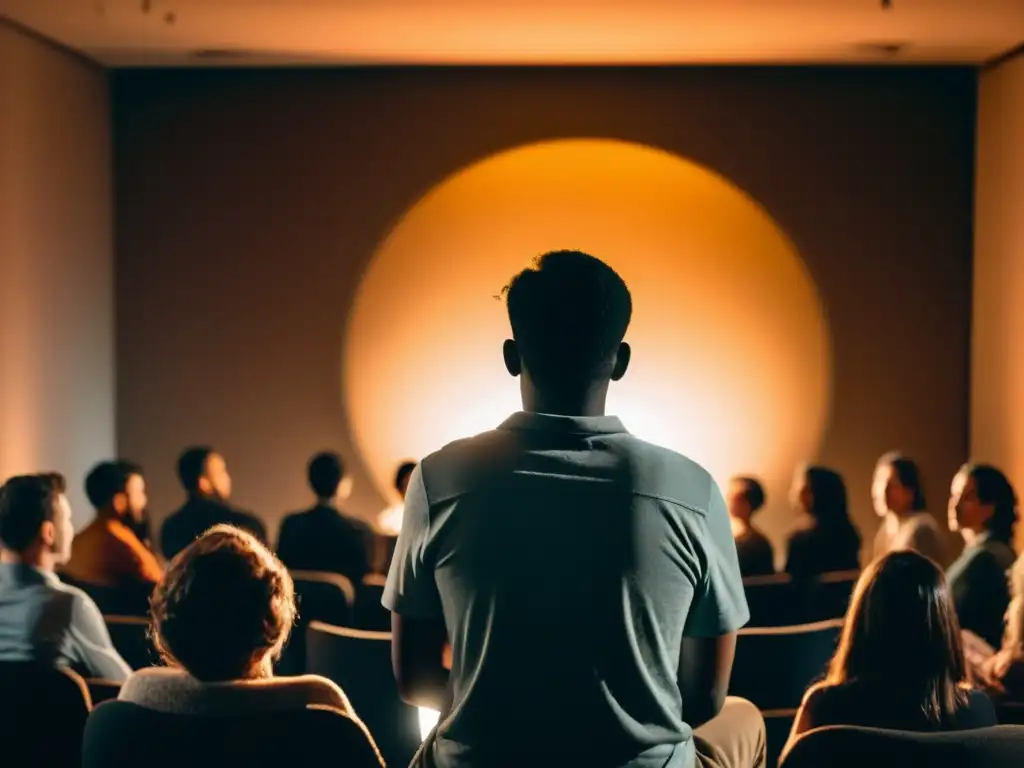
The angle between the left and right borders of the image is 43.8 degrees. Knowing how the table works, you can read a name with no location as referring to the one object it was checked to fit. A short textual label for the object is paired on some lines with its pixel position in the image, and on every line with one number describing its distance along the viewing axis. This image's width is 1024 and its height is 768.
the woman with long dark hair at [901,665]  2.16
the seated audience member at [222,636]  1.78
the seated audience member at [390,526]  5.41
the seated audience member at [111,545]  4.42
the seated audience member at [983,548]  3.80
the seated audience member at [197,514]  4.87
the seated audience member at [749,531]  4.80
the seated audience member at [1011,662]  3.04
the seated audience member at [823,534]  4.94
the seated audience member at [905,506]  4.72
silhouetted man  1.35
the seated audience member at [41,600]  2.95
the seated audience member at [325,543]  4.87
